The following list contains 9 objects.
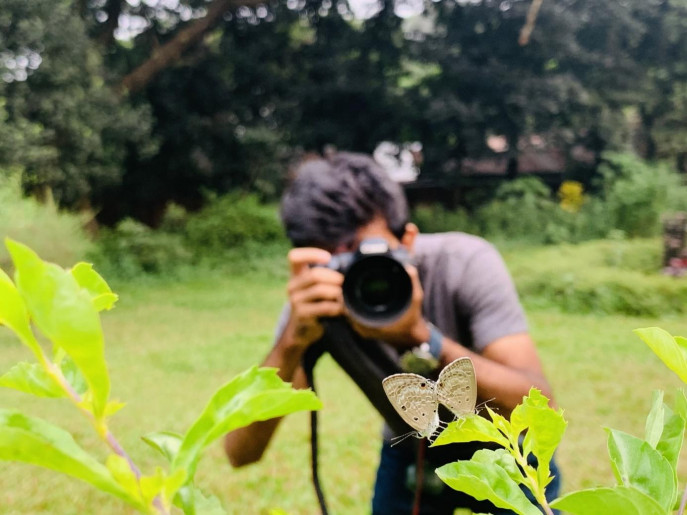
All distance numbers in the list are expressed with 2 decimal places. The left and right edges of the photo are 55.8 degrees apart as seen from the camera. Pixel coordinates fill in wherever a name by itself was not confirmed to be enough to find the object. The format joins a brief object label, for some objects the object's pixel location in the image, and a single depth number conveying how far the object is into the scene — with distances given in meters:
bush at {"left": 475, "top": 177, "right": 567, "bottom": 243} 6.60
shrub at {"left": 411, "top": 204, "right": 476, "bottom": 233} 7.24
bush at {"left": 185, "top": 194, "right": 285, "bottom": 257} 6.60
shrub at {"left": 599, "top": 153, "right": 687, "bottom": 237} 5.34
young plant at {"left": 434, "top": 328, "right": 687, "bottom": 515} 0.12
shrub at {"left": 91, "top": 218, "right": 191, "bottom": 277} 5.59
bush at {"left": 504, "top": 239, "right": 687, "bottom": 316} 3.70
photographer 0.59
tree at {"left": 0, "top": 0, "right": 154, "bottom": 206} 5.30
